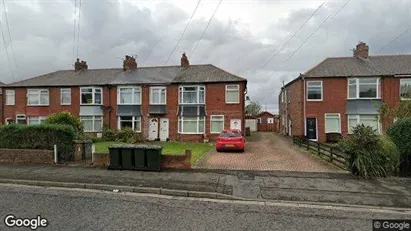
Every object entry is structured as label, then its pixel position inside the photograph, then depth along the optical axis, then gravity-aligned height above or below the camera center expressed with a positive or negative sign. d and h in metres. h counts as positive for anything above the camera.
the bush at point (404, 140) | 10.27 -0.88
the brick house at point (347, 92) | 21.33 +2.18
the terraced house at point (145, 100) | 22.77 +1.80
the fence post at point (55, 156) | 11.96 -1.68
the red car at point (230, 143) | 16.09 -1.49
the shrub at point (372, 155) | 9.92 -1.41
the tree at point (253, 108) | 64.06 +2.78
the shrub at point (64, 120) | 17.62 -0.05
